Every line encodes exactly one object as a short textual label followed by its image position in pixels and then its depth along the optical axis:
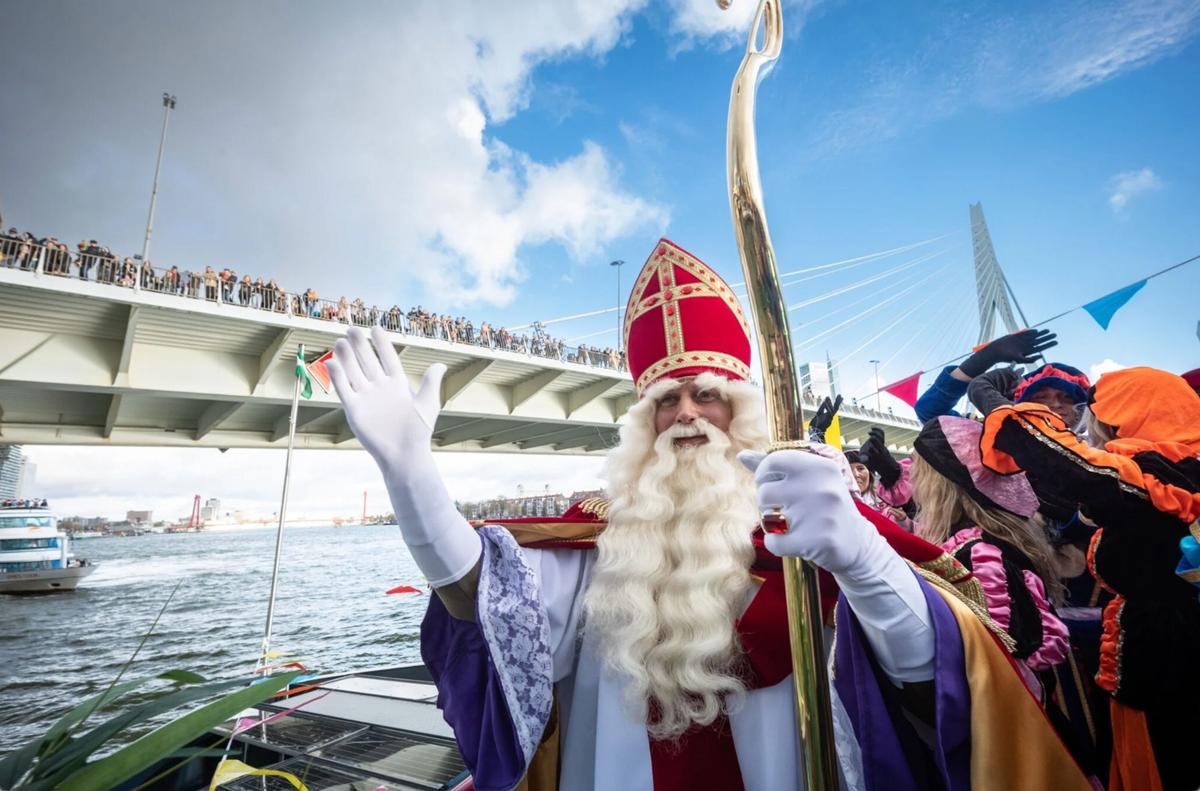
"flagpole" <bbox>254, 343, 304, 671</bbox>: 6.64
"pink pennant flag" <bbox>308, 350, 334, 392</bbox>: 8.29
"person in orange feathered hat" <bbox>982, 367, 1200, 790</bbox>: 2.03
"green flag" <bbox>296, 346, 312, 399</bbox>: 8.66
